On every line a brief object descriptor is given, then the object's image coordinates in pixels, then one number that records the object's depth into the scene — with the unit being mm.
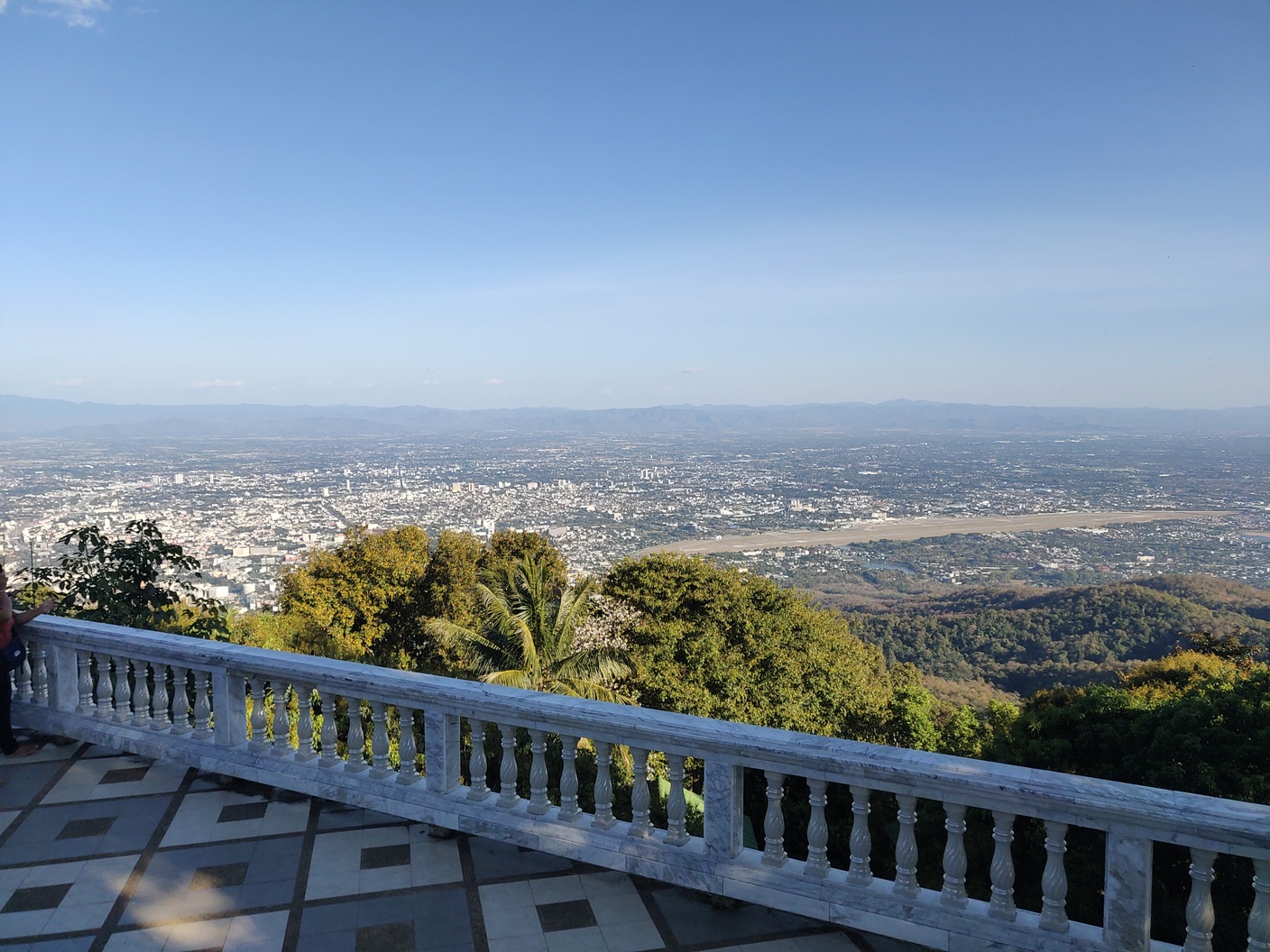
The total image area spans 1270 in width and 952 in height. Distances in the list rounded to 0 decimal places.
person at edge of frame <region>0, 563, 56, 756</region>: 4773
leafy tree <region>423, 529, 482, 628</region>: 23594
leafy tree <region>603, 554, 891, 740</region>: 18203
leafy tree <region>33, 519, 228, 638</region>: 7648
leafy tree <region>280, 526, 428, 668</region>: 22109
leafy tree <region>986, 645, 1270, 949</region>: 7614
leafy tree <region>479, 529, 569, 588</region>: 23703
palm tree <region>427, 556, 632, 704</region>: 14320
